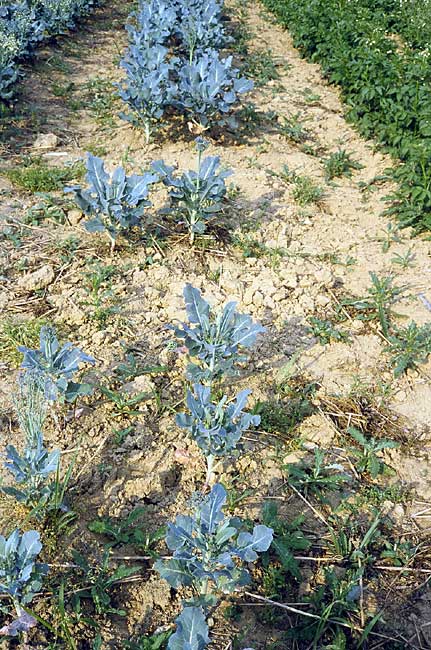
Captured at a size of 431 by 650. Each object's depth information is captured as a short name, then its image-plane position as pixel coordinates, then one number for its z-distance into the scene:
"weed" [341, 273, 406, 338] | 3.74
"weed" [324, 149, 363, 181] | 5.27
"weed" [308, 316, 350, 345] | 3.62
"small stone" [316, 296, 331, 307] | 3.87
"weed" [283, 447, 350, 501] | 2.76
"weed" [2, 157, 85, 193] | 4.57
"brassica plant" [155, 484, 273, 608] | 2.05
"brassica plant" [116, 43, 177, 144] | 5.13
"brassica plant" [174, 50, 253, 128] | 5.29
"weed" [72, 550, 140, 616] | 2.27
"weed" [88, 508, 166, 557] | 2.47
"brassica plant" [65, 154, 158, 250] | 3.87
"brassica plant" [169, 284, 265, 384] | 2.81
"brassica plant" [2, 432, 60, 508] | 2.39
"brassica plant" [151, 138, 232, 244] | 4.05
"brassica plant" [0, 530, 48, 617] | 2.04
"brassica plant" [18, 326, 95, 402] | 2.78
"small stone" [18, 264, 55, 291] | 3.70
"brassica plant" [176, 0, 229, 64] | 6.71
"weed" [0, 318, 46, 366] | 3.23
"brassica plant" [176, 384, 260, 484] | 2.51
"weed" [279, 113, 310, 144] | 5.80
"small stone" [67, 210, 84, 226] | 4.28
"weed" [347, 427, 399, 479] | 2.86
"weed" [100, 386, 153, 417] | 3.01
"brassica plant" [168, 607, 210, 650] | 1.78
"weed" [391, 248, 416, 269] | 4.28
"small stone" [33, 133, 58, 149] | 5.17
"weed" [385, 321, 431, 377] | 3.44
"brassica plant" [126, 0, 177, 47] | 6.20
